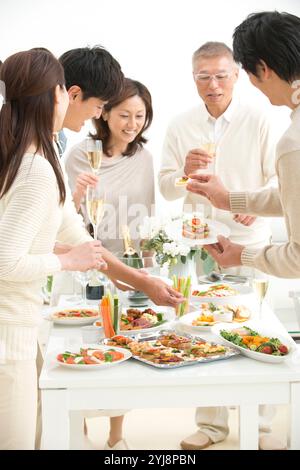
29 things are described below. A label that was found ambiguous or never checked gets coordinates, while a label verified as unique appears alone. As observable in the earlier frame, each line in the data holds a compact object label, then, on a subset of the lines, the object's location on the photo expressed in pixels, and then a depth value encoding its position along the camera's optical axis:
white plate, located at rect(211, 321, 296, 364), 1.86
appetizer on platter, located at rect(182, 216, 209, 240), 2.78
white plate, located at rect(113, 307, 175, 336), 2.16
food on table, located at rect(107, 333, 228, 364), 1.89
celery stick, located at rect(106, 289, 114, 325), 2.14
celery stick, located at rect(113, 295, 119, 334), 2.14
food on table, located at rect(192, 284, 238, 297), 2.61
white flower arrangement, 2.72
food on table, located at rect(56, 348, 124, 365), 1.83
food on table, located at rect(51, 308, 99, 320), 2.41
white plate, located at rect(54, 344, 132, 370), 1.80
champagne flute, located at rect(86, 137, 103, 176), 2.78
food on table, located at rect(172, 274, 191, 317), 2.44
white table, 1.75
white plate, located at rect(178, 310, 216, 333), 2.20
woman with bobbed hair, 3.48
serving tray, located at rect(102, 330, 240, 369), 1.83
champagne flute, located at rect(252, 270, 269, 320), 2.25
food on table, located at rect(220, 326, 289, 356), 1.89
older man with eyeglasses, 3.47
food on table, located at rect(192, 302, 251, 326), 2.26
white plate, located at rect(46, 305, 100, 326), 2.34
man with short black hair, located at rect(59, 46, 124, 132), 2.69
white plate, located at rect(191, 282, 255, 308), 2.54
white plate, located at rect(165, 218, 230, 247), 2.68
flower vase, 2.76
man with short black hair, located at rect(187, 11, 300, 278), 1.87
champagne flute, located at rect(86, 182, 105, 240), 2.40
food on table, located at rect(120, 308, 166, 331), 2.22
